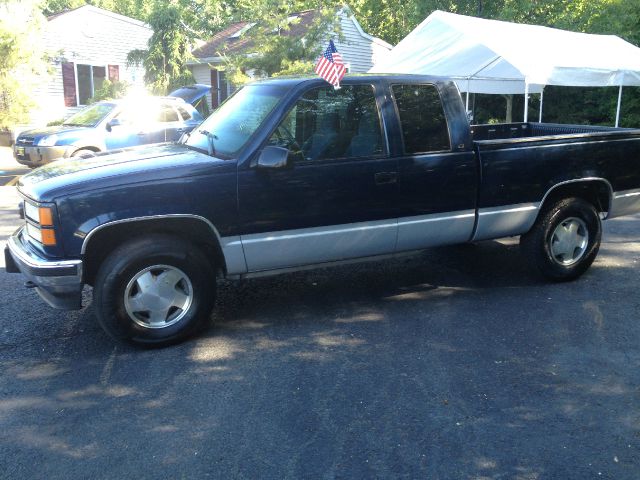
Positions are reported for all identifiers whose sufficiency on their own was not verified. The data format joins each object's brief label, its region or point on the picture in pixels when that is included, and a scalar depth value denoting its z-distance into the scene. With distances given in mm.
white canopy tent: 11672
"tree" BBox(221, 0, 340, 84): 16078
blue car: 12281
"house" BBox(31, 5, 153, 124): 22562
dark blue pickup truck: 4246
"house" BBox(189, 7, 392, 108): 25517
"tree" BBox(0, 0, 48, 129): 18094
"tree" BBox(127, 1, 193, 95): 23853
